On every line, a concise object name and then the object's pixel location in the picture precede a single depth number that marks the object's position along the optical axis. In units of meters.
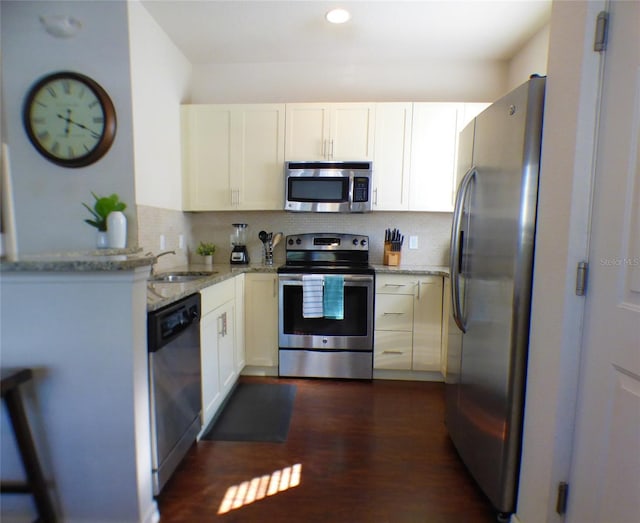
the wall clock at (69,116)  2.04
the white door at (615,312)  0.90
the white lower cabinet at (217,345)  1.90
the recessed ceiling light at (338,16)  2.24
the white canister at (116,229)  1.86
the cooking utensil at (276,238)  3.07
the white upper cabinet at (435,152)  2.75
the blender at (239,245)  3.04
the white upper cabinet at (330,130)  2.80
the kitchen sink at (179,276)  2.30
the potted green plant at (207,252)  2.99
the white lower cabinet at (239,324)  2.52
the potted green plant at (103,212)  1.90
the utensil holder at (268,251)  3.08
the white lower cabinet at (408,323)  2.64
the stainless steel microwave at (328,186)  2.80
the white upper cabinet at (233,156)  2.84
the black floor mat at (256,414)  1.94
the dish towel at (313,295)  2.59
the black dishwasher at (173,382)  1.32
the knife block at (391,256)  3.00
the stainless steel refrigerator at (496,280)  1.22
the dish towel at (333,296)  2.58
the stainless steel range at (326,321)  2.60
